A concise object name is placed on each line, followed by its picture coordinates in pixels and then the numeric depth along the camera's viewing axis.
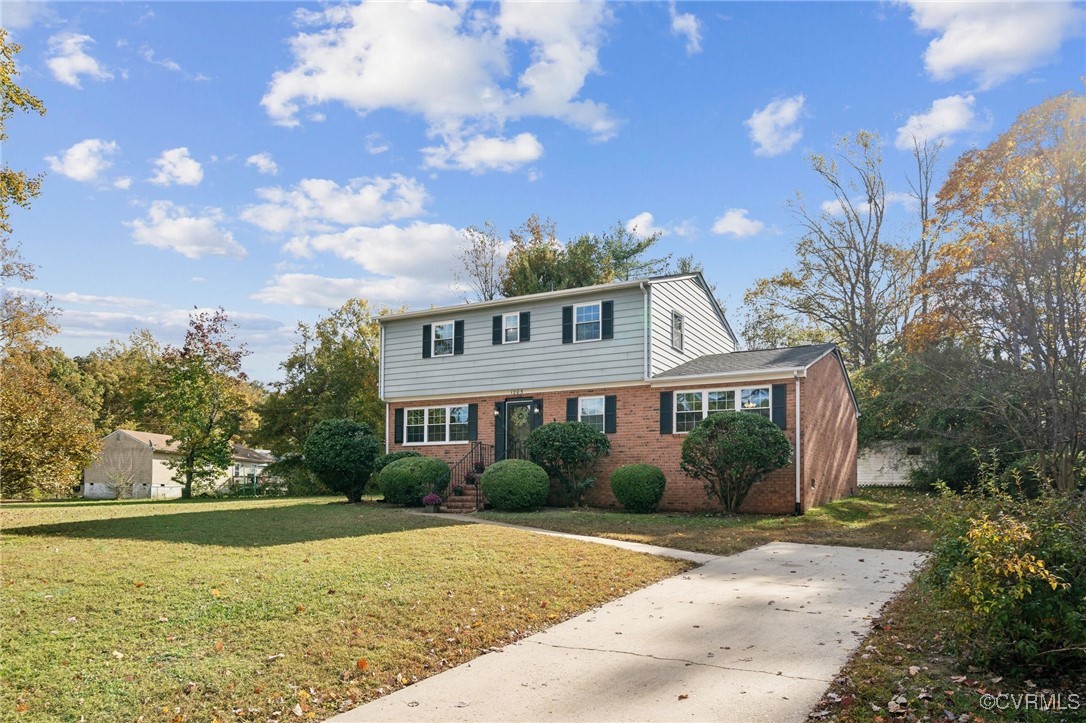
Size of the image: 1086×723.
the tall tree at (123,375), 45.22
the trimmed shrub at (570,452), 18.27
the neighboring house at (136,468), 37.00
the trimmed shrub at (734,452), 15.67
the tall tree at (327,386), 33.34
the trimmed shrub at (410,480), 18.69
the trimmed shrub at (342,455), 20.25
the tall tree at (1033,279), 14.12
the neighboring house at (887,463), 26.48
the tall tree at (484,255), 37.97
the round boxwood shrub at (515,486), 17.02
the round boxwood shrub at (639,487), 17.20
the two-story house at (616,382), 17.70
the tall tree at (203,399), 28.58
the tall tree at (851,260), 32.78
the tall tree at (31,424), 10.50
